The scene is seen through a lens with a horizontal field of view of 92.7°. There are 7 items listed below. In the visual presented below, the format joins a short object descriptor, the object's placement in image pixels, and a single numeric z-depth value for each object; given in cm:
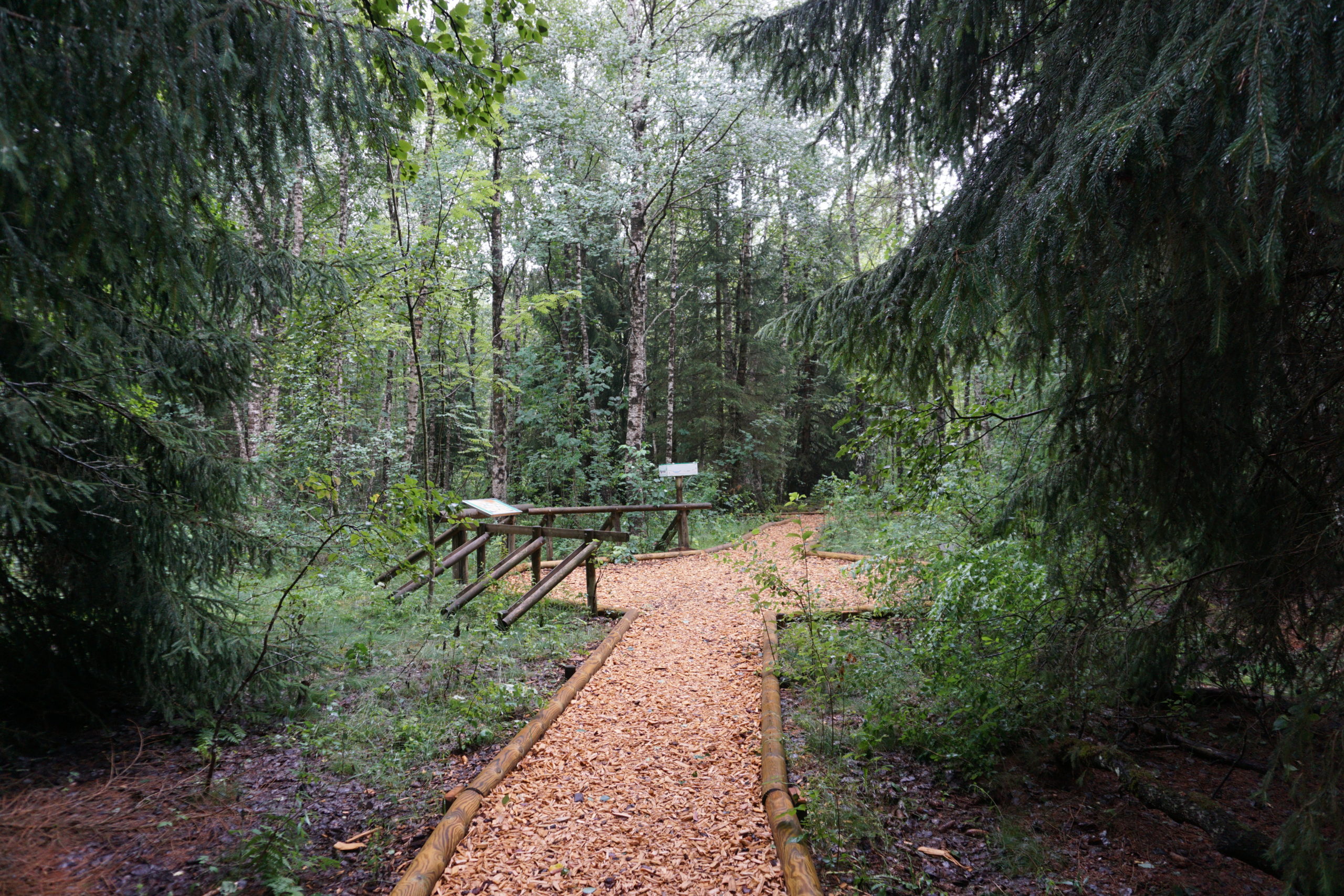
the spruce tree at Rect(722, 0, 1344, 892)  189
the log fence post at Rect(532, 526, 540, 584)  752
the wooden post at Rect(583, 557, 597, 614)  745
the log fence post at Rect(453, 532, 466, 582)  834
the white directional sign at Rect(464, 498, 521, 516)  729
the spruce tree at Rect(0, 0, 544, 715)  204
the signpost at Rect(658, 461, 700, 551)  1181
